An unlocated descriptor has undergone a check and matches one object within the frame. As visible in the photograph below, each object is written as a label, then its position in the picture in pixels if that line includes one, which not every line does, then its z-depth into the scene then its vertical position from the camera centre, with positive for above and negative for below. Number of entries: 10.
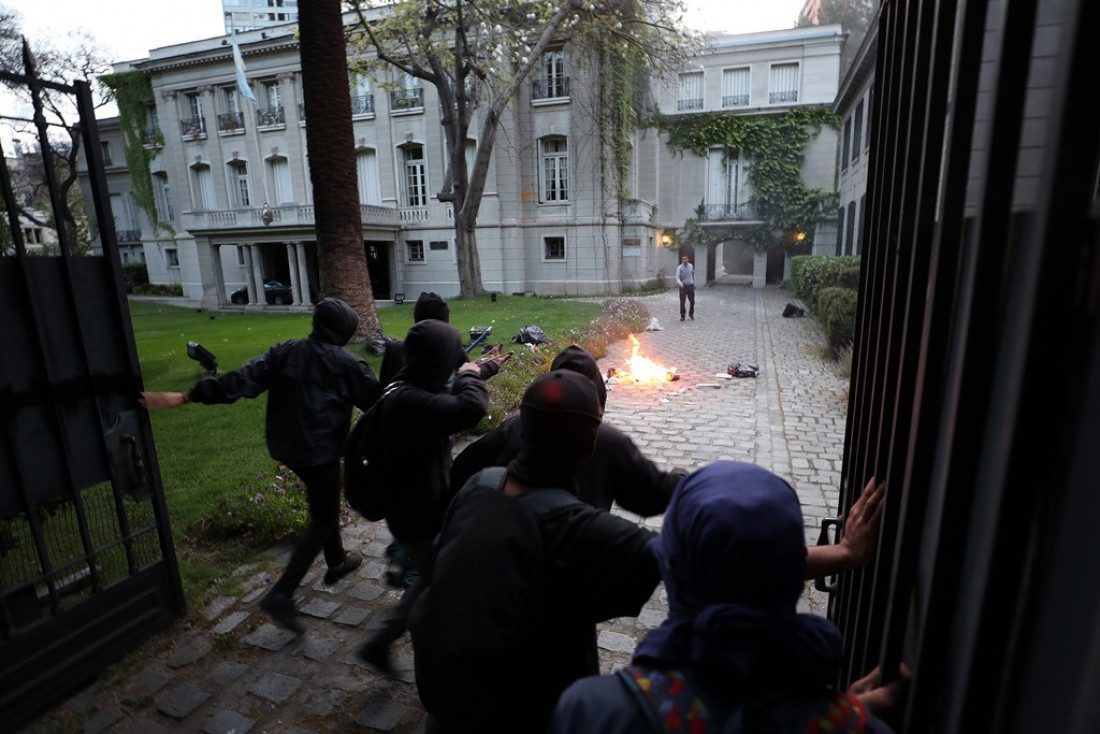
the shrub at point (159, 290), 35.44 -2.36
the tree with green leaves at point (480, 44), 18.69 +6.49
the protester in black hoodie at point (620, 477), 2.56 -1.02
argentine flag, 20.62 +5.81
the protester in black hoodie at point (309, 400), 3.67 -0.95
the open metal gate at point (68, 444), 2.98 -1.01
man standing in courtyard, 17.33 -1.29
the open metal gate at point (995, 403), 0.78 -0.29
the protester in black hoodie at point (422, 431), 2.93 -0.91
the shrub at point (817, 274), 15.07 -1.24
